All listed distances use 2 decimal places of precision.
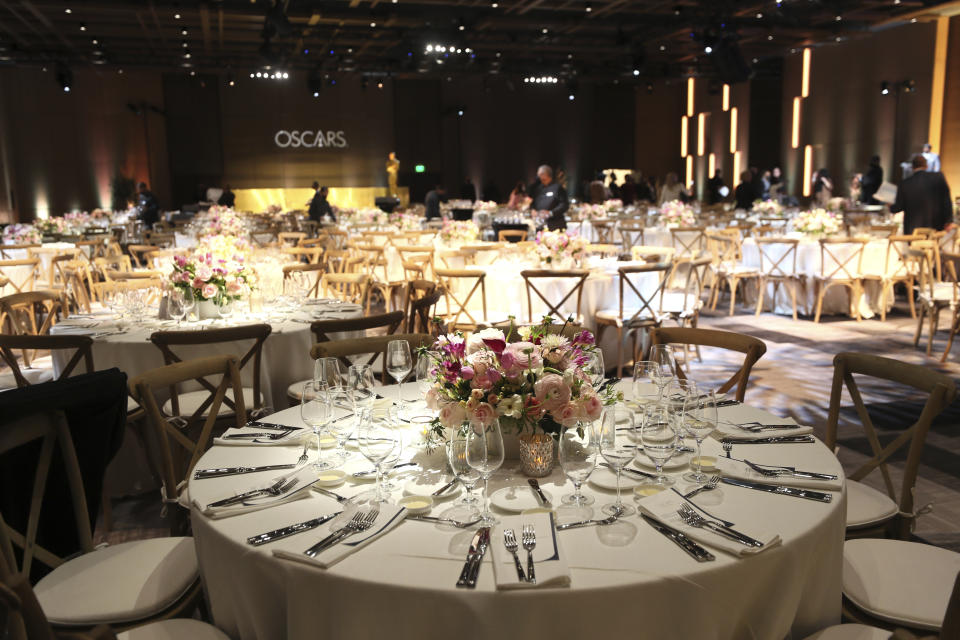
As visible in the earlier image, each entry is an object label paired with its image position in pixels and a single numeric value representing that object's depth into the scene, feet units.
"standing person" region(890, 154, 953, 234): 30.60
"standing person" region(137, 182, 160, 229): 51.93
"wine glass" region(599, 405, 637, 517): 5.91
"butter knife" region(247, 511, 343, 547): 5.54
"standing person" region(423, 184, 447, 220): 50.42
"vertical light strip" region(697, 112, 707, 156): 73.03
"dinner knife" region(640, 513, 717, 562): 5.17
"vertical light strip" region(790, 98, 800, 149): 58.85
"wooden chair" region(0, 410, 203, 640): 6.56
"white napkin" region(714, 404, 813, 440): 7.71
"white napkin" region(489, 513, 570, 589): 4.85
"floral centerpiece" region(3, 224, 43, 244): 35.50
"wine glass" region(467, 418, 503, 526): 5.46
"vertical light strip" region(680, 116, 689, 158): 77.77
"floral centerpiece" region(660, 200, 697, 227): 36.22
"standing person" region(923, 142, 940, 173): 39.78
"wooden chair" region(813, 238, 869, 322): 27.66
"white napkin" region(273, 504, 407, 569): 5.20
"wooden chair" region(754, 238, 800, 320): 29.32
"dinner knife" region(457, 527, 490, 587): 4.90
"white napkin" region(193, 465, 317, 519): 6.04
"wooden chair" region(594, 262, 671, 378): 19.76
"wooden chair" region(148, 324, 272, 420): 11.73
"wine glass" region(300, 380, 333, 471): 7.05
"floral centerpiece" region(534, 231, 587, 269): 20.59
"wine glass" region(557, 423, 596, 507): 5.82
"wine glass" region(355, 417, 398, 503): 6.24
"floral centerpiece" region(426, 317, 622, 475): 6.46
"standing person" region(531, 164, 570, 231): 33.58
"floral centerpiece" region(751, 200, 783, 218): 36.88
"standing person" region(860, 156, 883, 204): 45.42
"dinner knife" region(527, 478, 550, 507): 6.12
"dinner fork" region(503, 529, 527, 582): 5.18
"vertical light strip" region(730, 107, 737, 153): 66.49
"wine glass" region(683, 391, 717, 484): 6.83
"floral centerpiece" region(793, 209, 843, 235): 28.96
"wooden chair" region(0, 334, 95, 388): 11.55
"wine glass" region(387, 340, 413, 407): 8.47
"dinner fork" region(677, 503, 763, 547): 5.35
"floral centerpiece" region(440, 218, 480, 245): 29.96
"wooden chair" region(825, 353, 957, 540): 7.93
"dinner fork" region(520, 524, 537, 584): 5.03
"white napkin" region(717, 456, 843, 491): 6.32
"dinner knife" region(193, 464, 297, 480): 6.93
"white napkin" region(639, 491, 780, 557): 5.25
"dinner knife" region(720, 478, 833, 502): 6.12
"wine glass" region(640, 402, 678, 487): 6.06
